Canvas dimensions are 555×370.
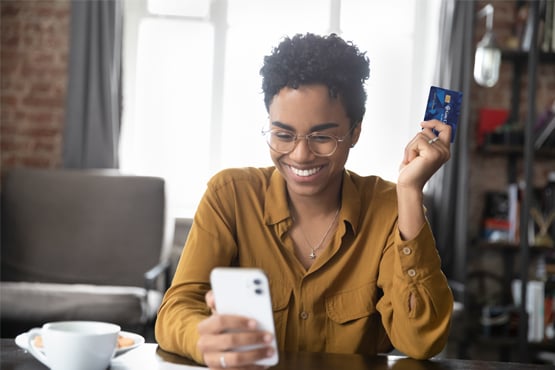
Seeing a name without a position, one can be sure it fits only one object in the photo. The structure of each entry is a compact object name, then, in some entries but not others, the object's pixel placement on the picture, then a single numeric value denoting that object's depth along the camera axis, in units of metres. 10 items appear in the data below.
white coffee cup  1.13
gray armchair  3.86
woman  1.39
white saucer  1.26
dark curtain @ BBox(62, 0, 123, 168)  4.27
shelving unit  3.87
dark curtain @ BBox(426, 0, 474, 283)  4.37
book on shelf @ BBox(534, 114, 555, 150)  4.15
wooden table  1.23
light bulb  3.91
